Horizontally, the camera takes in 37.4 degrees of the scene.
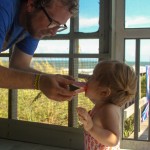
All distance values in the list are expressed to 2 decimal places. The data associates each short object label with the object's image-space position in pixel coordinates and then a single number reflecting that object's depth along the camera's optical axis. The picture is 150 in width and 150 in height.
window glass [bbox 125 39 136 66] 1.81
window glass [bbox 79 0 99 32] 1.84
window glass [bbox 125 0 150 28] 1.77
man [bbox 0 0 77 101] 0.99
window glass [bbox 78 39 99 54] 1.84
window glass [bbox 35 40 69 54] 1.93
